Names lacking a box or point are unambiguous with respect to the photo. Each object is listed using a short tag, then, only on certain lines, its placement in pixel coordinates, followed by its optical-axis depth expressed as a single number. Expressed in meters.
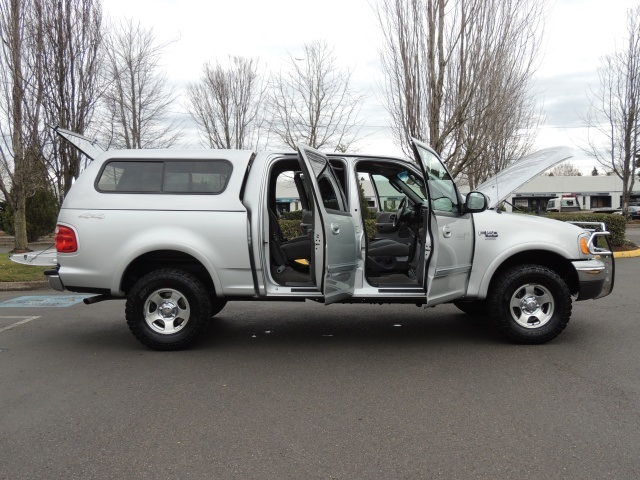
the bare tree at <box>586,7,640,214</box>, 18.28
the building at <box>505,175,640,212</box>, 49.88
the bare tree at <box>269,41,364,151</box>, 21.22
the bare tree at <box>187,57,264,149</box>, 24.50
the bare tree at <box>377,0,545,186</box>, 12.20
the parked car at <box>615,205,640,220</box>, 39.31
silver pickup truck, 5.08
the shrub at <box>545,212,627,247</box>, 13.91
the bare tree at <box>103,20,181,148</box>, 18.36
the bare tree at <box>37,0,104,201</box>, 12.45
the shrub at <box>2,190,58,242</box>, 21.56
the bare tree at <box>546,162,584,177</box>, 81.34
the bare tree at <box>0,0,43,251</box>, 12.60
